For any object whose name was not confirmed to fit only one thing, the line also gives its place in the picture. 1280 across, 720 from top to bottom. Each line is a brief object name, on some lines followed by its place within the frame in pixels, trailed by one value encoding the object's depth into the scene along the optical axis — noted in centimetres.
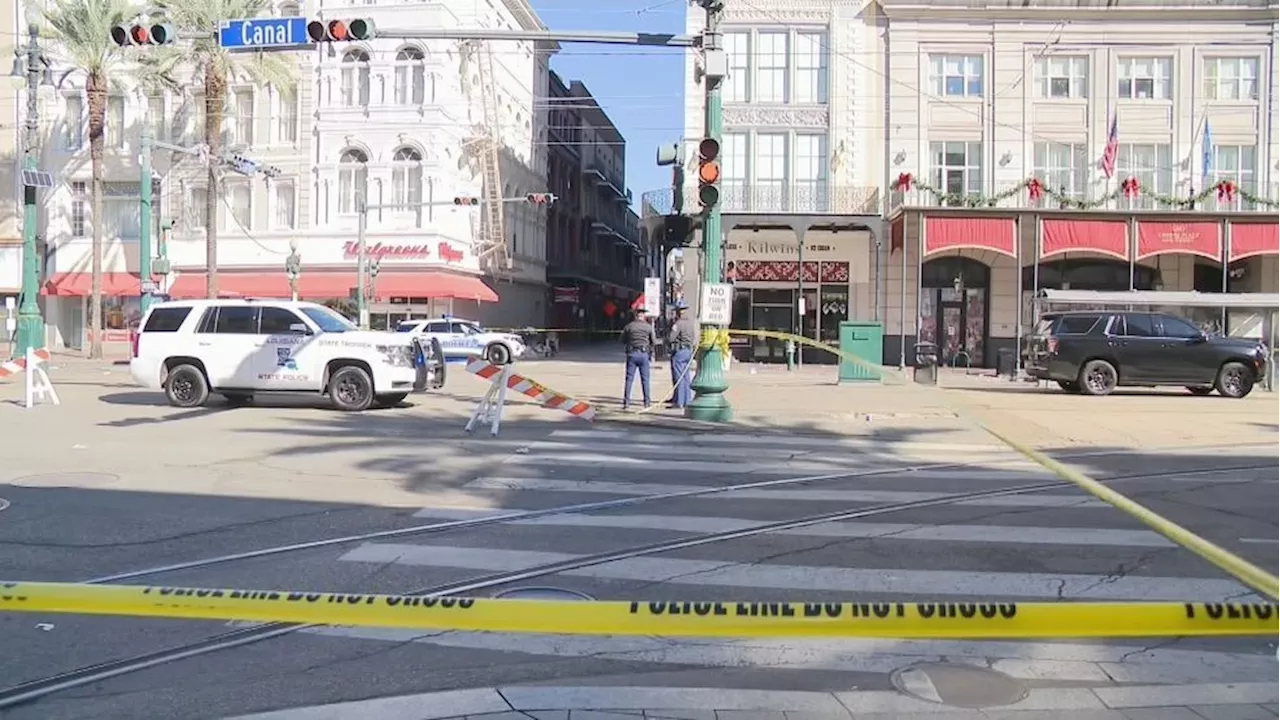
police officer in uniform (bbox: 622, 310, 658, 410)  1708
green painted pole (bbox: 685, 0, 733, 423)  1544
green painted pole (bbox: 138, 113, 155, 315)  3083
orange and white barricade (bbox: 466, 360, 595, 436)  1392
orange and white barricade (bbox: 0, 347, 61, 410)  1592
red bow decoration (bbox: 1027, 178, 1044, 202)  3200
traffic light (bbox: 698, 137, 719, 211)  1467
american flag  3170
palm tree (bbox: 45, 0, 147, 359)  3750
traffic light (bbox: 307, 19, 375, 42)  1398
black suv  2145
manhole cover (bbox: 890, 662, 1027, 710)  453
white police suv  1650
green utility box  2473
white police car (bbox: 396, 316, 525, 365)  3391
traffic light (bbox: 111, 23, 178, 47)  1380
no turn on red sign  1538
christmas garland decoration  3197
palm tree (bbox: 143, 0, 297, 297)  3575
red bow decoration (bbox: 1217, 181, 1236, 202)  3191
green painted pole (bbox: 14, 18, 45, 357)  2341
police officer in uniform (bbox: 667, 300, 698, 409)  1698
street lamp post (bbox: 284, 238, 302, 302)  3628
